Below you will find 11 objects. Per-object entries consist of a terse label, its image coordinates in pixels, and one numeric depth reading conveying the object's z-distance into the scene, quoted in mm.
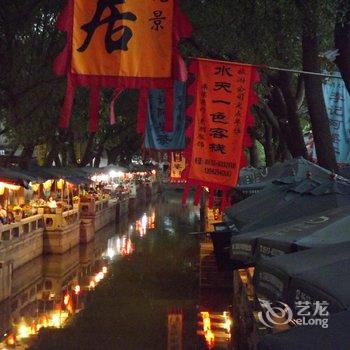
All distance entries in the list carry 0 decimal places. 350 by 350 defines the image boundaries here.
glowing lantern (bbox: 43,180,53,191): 34281
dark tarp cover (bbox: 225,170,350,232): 10438
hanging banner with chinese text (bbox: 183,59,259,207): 11367
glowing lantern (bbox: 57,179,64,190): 35375
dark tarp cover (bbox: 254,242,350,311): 4922
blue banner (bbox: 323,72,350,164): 16938
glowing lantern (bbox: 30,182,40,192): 32703
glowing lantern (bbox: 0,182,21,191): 24939
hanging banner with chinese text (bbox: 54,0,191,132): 10281
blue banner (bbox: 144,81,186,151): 17453
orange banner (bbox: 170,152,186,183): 44372
